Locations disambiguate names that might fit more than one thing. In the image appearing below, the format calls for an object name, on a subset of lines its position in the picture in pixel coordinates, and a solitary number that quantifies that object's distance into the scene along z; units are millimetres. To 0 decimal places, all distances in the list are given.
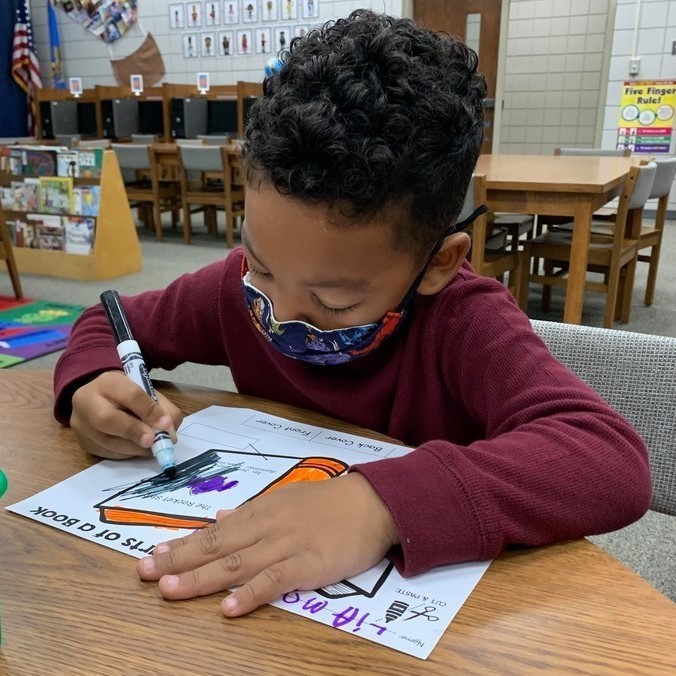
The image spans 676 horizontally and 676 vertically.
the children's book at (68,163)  3662
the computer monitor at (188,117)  5742
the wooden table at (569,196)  2299
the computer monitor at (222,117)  5824
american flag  7301
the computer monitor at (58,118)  6207
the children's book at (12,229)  3953
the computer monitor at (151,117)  6062
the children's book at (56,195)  3684
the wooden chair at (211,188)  4520
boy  482
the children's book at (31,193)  3734
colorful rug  2592
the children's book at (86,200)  3655
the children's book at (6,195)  3822
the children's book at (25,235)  3891
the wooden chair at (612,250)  2662
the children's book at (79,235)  3713
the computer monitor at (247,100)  5457
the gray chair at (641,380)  780
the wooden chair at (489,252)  2316
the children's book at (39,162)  3697
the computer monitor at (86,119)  6250
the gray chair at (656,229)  3104
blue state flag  7520
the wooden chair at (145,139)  5691
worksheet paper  433
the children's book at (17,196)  3783
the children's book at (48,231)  3785
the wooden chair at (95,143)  4786
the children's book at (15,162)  3756
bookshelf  3672
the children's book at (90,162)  3615
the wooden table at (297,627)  387
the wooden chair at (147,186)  4918
